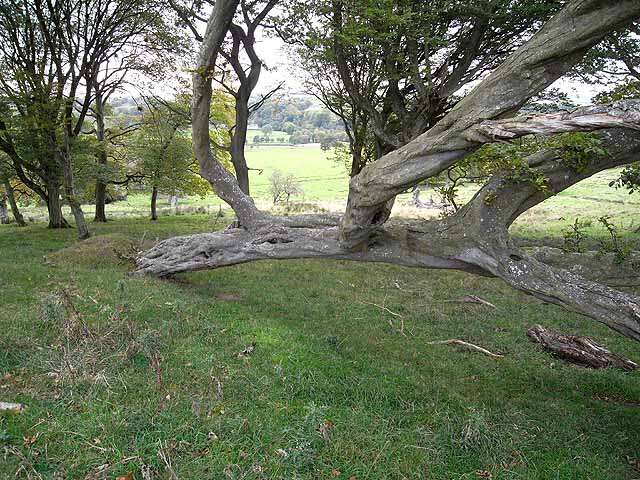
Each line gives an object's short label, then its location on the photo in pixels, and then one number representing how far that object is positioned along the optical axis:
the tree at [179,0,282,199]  16.61
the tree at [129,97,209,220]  26.92
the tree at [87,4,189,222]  19.03
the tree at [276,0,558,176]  12.38
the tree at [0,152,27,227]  21.11
